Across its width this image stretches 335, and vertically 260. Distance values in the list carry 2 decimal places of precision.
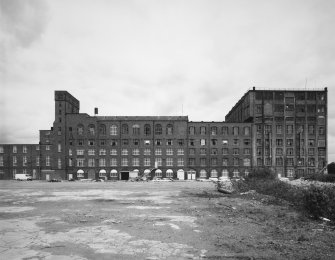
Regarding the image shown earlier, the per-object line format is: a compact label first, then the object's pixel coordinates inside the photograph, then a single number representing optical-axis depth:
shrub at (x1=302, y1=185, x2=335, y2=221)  14.38
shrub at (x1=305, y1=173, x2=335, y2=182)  37.97
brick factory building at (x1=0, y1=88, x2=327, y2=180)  68.62
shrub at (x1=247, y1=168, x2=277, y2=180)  37.19
